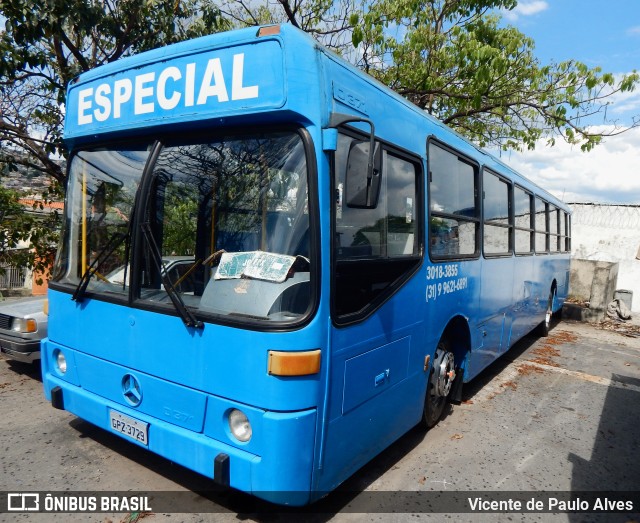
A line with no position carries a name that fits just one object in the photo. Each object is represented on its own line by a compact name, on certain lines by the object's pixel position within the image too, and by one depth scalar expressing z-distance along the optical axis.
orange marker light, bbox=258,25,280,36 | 2.59
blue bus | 2.54
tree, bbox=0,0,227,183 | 6.00
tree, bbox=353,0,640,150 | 8.71
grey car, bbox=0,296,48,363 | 5.18
